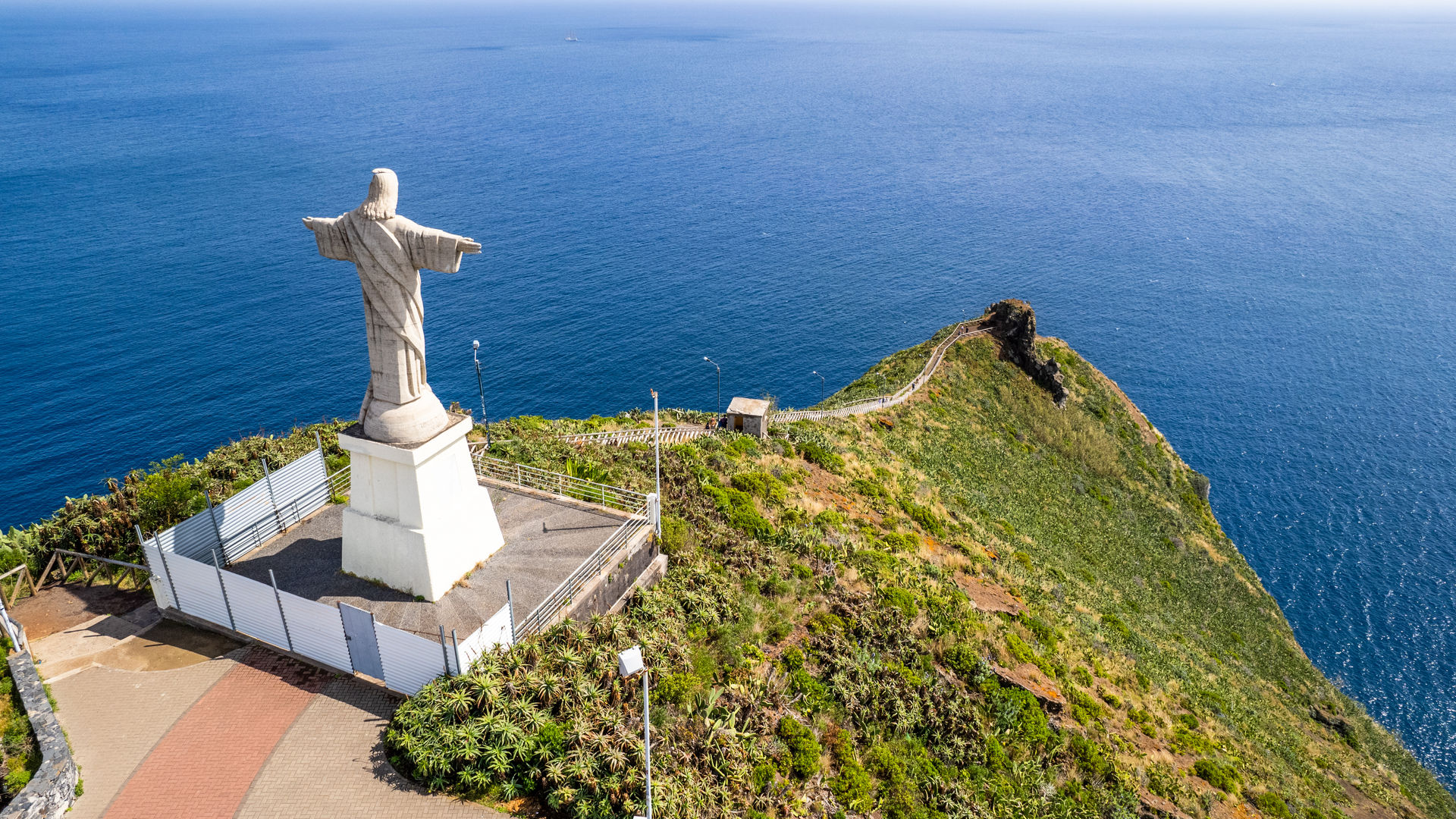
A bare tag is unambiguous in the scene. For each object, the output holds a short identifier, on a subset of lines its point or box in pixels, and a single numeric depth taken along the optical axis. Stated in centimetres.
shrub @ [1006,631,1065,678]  3153
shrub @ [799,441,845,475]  4341
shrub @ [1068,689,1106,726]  2962
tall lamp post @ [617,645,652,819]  1667
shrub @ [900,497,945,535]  4112
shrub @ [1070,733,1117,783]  2720
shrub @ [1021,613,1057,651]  3419
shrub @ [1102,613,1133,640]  4138
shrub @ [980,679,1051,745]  2711
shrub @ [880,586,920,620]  3031
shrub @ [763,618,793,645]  2644
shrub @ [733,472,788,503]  3581
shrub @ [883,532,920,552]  3662
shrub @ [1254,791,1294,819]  3095
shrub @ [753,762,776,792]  2069
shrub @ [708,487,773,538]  3241
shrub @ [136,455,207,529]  2842
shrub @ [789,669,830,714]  2422
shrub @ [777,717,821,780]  2177
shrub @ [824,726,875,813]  2170
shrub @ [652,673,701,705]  2172
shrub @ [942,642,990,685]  2853
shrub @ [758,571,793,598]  2891
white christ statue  2077
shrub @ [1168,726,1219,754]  3250
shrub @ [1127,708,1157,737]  3231
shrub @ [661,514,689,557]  2792
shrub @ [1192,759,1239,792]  3080
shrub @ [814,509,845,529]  3516
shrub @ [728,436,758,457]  4050
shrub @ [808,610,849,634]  2778
